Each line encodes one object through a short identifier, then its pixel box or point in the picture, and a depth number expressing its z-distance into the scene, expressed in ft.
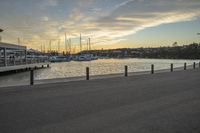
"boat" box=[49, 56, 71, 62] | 275.64
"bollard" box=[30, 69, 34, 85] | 34.45
